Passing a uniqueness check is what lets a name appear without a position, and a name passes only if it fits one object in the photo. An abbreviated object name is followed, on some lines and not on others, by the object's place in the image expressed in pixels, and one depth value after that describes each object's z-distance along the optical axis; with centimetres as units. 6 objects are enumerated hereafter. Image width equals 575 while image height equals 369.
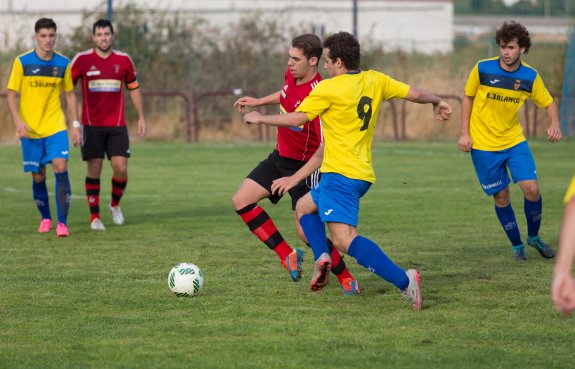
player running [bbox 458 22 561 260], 1883
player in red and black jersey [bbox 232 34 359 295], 1623
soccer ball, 1484
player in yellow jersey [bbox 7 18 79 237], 2239
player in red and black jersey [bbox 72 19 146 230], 2364
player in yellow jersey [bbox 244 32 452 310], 1394
